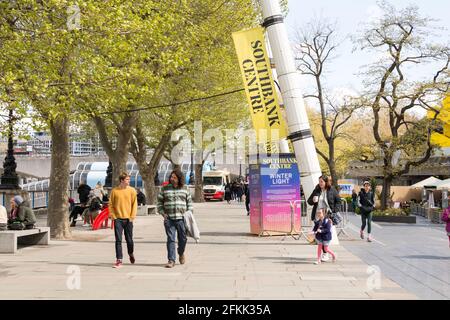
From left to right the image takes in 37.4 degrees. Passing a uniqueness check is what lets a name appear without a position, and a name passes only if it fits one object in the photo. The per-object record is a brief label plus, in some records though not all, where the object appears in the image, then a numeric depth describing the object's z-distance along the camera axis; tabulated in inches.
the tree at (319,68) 1601.9
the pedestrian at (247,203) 1212.7
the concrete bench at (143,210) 1322.6
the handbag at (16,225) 609.3
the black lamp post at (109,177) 1556.8
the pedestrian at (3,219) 591.8
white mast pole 676.7
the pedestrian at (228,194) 2065.7
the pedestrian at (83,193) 1042.1
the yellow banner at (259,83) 682.8
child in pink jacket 551.2
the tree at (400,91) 1259.8
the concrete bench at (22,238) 581.6
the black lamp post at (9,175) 1024.2
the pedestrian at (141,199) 1371.8
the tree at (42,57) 522.6
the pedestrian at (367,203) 719.7
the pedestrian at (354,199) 1514.0
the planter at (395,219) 1180.5
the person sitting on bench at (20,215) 611.5
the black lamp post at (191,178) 2753.4
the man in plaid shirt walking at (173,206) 482.3
